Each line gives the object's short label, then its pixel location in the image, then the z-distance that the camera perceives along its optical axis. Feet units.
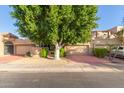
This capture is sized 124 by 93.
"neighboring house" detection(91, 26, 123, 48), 43.02
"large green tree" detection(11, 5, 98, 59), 24.20
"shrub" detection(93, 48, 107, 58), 34.82
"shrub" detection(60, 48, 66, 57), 35.87
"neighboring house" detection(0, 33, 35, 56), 43.43
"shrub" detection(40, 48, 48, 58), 35.17
